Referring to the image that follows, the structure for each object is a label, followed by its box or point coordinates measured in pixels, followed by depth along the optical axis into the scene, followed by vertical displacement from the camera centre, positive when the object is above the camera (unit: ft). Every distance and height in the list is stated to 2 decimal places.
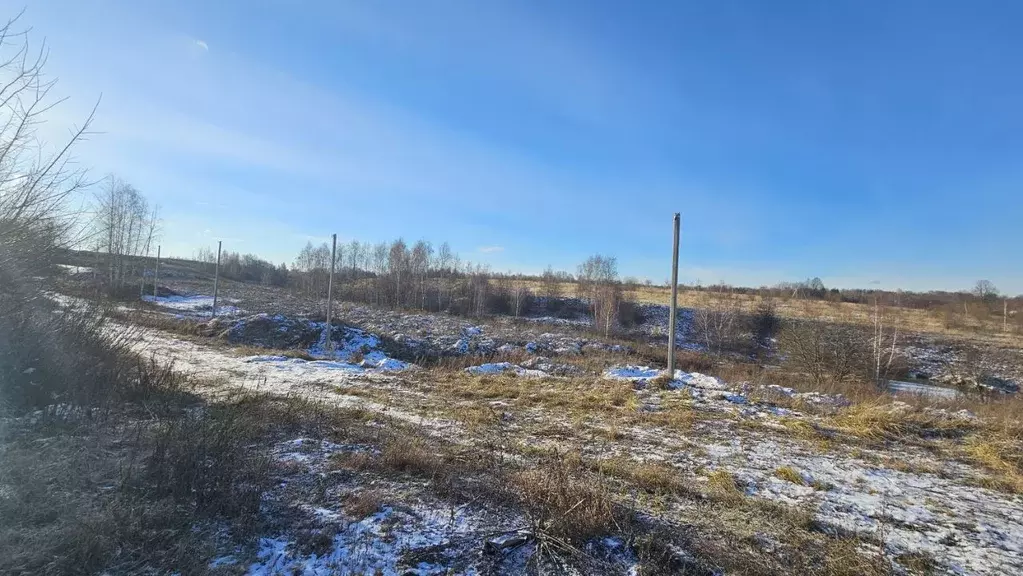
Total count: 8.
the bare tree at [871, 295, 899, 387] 60.49 -5.66
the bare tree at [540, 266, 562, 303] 161.38 +4.49
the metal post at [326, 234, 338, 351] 64.72 +0.50
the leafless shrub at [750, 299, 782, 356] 119.34 -4.31
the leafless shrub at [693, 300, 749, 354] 110.73 -5.85
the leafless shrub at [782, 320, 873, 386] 58.08 -5.38
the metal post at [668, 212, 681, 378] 42.45 +1.76
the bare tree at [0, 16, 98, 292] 16.44 +1.41
